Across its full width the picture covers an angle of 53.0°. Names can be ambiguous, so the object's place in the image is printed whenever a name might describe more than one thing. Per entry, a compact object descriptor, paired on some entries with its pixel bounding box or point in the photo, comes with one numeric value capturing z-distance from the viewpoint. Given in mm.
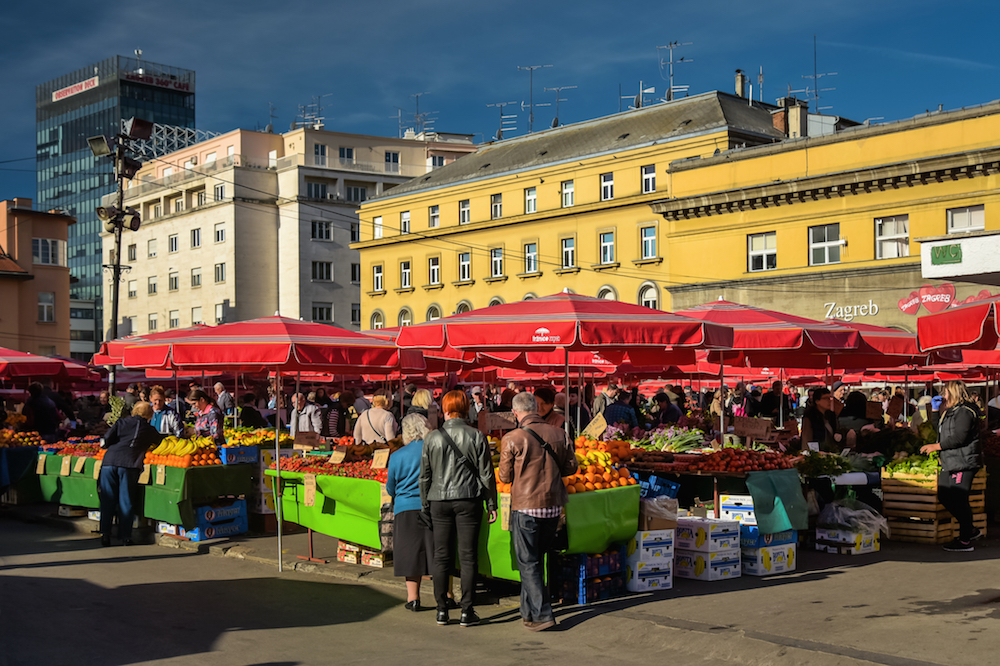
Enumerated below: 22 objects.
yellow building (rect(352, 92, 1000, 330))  37812
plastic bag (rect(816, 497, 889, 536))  11391
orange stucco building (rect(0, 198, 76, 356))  56219
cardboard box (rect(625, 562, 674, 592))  9352
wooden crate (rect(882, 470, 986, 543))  11977
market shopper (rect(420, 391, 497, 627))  8367
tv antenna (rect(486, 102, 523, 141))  66188
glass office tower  138000
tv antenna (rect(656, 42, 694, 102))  56153
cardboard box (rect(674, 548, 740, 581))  9875
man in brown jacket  8219
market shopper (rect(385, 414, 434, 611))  8898
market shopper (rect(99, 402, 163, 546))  13312
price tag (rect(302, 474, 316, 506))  10953
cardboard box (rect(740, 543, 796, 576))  10148
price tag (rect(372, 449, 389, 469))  10352
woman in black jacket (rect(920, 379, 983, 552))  11273
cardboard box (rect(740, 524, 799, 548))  10188
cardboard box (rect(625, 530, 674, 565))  9352
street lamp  24109
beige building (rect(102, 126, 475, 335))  76375
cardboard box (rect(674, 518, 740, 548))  9828
